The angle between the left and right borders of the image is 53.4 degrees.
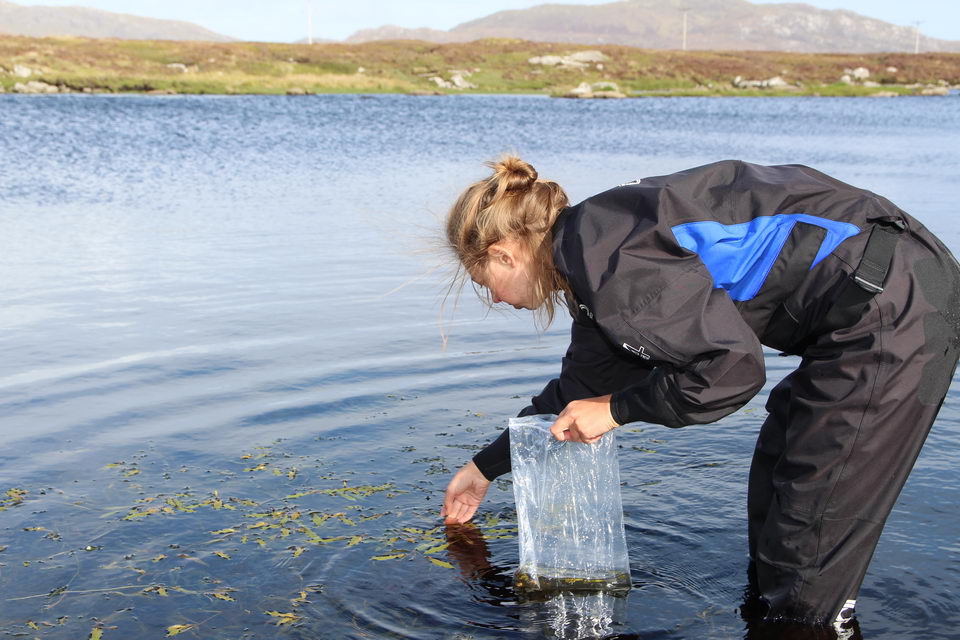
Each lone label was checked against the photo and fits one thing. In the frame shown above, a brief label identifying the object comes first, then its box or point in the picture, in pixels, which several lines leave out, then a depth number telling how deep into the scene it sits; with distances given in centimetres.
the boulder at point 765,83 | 7581
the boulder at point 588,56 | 8919
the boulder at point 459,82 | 7530
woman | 298
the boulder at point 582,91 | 6738
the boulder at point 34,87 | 5578
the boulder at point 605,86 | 7188
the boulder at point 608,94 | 6751
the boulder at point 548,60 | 8750
